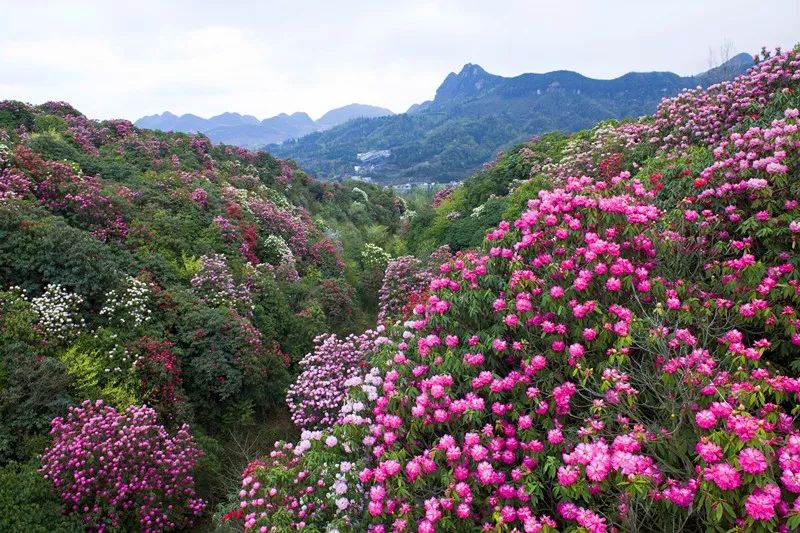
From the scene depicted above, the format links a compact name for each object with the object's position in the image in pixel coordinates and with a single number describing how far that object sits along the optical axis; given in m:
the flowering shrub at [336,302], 13.95
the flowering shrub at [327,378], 8.34
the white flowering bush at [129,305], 9.17
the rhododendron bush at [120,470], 6.14
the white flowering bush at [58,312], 8.16
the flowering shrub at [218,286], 11.23
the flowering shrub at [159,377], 8.39
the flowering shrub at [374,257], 19.14
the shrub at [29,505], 5.57
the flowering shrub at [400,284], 13.66
